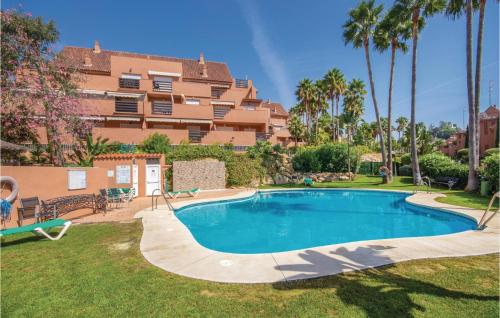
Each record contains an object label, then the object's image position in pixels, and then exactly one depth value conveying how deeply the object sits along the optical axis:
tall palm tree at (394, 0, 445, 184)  18.85
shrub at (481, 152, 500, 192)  13.77
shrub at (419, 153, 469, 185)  18.73
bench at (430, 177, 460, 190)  18.29
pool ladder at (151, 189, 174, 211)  12.11
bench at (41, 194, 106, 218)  9.43
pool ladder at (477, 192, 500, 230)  7.78
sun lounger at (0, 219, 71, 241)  6.43
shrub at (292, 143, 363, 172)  27.69
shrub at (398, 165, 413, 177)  27.95
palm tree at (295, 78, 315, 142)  42.03
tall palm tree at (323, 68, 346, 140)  39.41
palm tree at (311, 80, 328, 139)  41.03
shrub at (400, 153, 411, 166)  30.44
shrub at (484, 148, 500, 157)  26.48
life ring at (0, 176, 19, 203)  8.23
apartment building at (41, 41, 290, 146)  24.44
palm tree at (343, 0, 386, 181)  22.28
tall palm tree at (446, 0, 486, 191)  15.59
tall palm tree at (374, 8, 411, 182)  20.72
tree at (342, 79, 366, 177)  43.06
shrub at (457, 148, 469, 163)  30.38
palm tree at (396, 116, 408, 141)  62.22
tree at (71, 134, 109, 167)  18.05
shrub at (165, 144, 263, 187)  21.02
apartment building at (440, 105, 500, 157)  33.91
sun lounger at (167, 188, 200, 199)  16.70
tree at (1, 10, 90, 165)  15.33
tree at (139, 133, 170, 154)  21.22
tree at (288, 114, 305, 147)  41.00
